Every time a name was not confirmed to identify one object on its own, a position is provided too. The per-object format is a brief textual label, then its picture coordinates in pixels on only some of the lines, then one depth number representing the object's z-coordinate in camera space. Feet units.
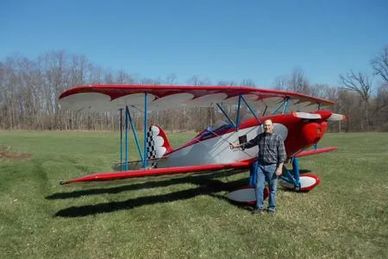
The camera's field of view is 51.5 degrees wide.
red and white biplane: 26.71
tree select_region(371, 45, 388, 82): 256.01
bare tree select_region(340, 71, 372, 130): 228.22
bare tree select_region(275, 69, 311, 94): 245.45
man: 25.53
